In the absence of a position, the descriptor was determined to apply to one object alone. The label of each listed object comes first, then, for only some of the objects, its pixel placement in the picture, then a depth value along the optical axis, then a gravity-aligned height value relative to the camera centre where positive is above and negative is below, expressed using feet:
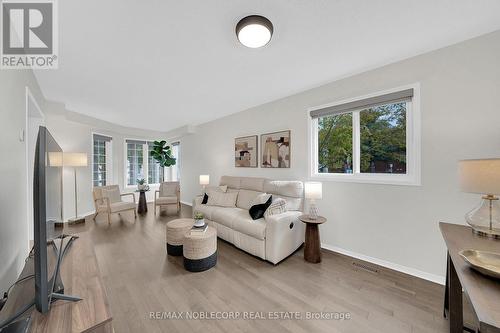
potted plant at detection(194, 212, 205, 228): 8.03 -2.39
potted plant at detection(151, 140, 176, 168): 19.19 +1.29
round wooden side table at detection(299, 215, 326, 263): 7.91 -3.32
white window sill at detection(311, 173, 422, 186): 7.03 -0.59
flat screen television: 2.49 -0.79
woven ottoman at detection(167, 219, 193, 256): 8.27 -3.16
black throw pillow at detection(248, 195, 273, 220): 8.75 -2.13
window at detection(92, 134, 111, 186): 16.10 +0.64
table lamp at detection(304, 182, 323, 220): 7.97 -1.13
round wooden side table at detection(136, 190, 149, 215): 15.88 -3.24
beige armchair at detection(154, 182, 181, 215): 15.83 -2.41
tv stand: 2.50 -2.11
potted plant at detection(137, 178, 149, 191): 16.04 -1.68
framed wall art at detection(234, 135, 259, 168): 12.49 +0.98
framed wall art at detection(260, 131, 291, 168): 10.66 +0.97
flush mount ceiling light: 4.91 +3.71
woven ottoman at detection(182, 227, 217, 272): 7.15 -3.31
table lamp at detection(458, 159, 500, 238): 3.81 -0.52
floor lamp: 11.78 +0.40
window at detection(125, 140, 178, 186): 19.26 +0.18
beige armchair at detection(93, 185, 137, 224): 13.05 -2.58
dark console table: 2.12 -1.71
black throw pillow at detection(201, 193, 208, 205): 12.02 -2.20
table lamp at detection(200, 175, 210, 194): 14.49 -1.08
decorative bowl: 2.69 -1.57
